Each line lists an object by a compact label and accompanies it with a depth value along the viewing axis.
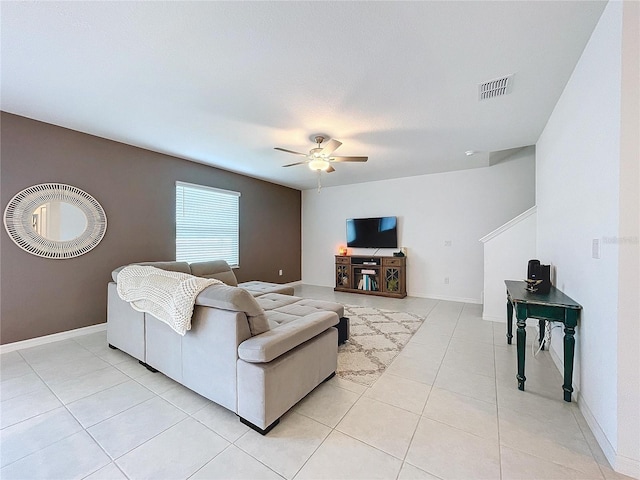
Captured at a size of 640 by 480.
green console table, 1.84
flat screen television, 5.50
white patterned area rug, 2.33
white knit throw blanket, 1.79
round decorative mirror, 2.77
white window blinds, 4.24
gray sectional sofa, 1.58
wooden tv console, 5.20
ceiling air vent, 2.11
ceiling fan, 3.12
